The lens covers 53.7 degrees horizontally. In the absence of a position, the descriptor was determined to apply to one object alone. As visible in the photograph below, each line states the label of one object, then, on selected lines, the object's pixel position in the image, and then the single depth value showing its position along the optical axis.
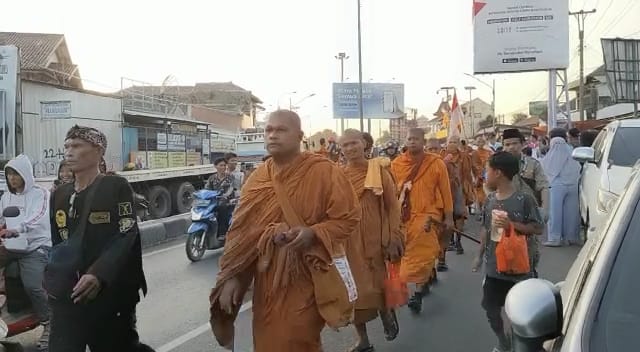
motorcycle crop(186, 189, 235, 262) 9.28
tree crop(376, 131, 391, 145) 54.06
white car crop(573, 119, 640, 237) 7.23
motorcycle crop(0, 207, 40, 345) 4.86
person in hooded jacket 4.97
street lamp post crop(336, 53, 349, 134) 48.20
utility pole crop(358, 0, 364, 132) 32.16
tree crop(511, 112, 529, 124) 83.79
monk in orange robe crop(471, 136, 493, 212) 12.11
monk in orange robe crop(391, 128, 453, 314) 6.20
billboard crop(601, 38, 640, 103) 10.81
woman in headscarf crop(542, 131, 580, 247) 9.69
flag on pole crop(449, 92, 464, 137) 18.56
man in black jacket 3.38
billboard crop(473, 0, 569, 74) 15.84
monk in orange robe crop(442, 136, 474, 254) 8.96
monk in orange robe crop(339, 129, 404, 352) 4.85
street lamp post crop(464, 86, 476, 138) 77.89
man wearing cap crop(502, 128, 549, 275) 4.45
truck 10.68
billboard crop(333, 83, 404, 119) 41.25
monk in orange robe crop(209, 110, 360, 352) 3.21
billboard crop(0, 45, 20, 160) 10.60
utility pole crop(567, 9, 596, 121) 40.28
